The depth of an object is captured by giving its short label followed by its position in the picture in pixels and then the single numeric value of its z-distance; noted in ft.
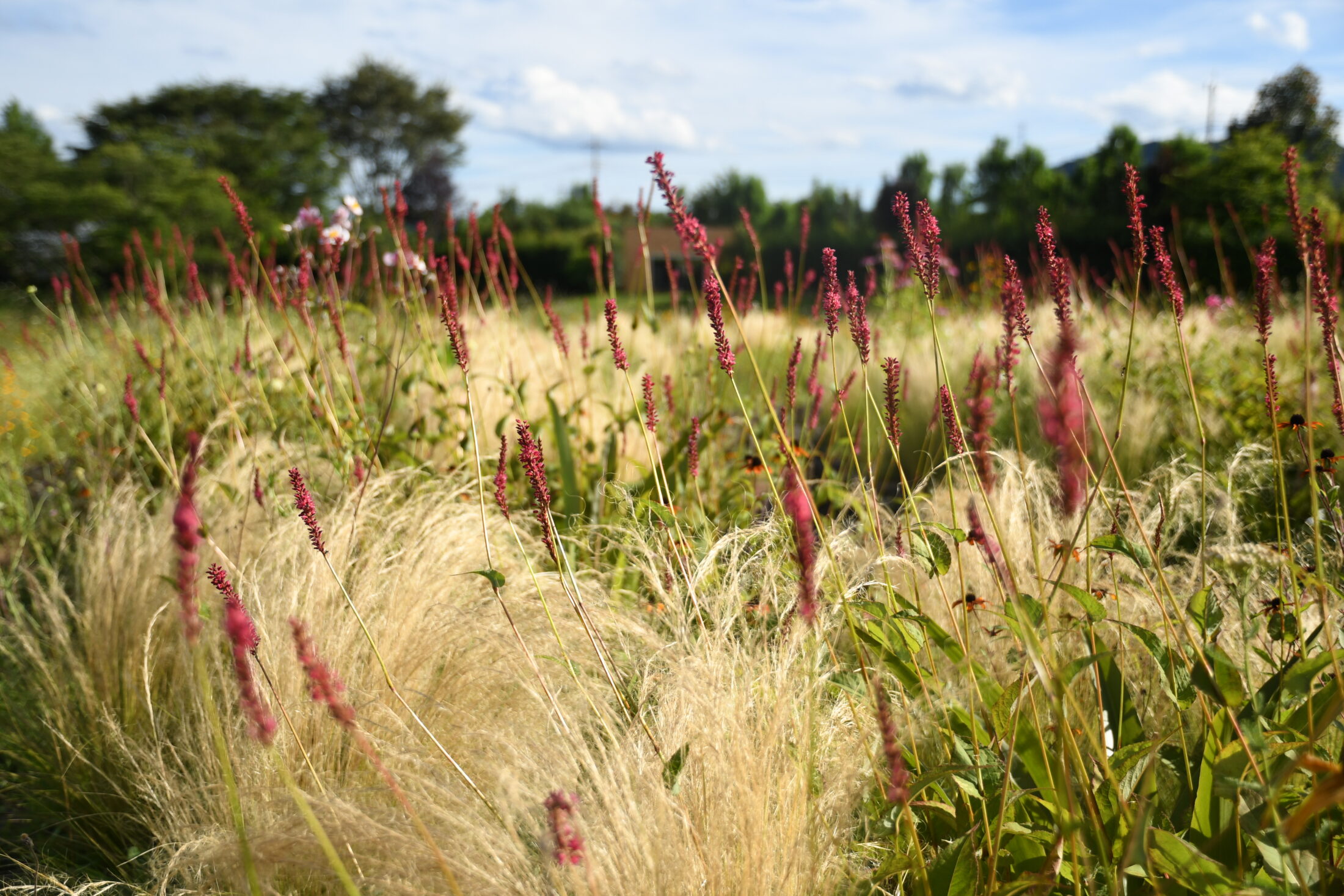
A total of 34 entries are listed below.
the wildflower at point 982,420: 2.46
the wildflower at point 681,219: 3.27
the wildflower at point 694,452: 5.72
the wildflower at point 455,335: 3.89
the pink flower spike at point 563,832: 2.68
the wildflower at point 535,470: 3.59
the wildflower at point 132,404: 6.74
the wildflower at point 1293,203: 4.00
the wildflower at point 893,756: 2.48
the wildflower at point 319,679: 2.33
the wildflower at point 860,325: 4.03
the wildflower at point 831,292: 4.05
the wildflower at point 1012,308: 3.65
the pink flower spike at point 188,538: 1.92
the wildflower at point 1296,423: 5.20
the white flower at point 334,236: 9.21
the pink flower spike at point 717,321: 3.46
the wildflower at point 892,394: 3.92
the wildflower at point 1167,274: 3.72
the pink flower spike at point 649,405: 4.56
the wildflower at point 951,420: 3.98
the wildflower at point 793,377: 5.36
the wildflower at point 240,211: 6.36
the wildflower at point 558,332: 7.70
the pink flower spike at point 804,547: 2.41
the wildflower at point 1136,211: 3.70
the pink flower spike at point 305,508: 3.44
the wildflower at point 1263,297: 3.88
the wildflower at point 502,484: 4.08
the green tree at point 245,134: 78.33
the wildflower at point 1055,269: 3.01
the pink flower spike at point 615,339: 4.13
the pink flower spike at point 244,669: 2.15
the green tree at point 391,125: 105.19
